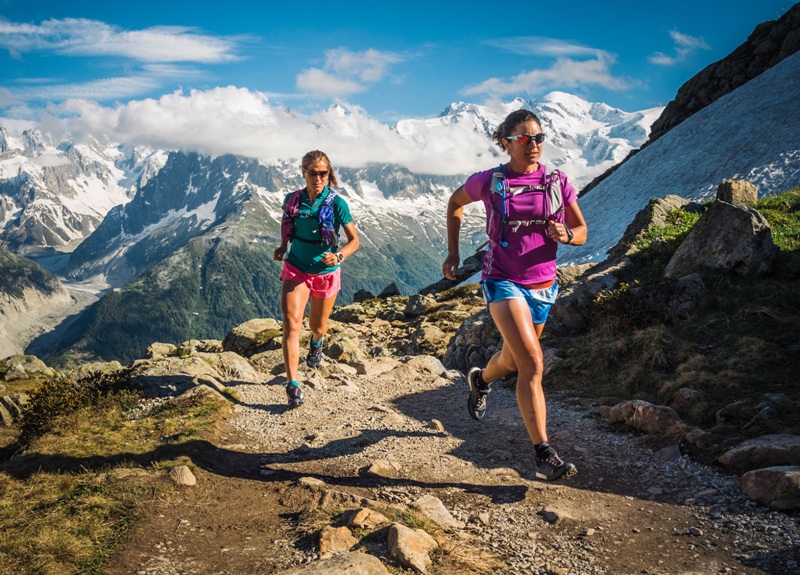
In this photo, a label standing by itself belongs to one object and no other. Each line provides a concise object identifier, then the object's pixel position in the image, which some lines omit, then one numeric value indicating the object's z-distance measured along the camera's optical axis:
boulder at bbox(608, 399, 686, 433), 8.00
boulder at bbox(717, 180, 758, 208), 18.77
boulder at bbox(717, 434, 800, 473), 6.12
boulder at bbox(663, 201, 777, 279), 13.28
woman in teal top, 9.33
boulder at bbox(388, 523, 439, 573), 4.54
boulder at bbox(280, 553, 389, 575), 4.24
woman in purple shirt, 6.45
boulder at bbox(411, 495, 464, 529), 5.55
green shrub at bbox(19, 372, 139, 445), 9.23
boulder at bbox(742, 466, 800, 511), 5.42
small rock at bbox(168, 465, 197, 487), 6.32
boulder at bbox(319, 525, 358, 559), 4.75
